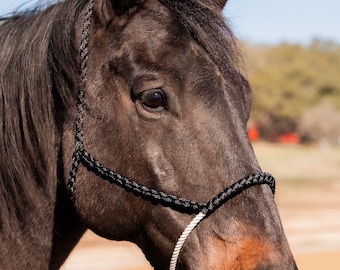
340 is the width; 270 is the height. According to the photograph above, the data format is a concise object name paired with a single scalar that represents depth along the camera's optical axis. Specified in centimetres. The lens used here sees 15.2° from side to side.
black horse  188
